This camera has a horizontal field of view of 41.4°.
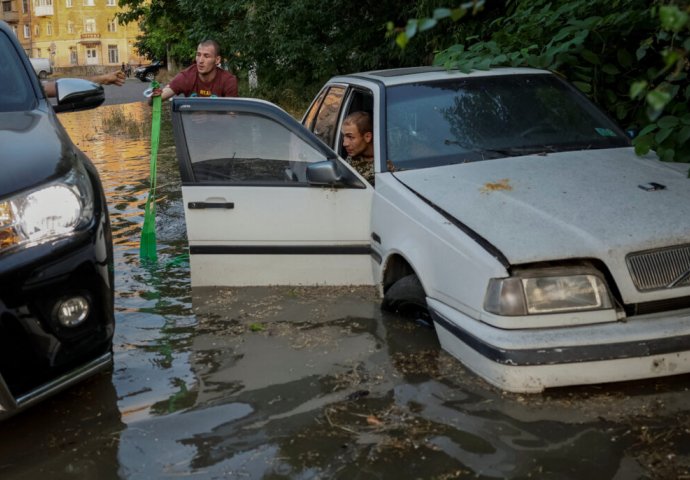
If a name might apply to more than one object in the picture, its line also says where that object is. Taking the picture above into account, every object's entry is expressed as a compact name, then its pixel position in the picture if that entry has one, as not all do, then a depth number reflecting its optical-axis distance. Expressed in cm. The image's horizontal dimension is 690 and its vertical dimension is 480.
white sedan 395
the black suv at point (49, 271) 366
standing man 803
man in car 611
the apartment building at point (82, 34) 9738
